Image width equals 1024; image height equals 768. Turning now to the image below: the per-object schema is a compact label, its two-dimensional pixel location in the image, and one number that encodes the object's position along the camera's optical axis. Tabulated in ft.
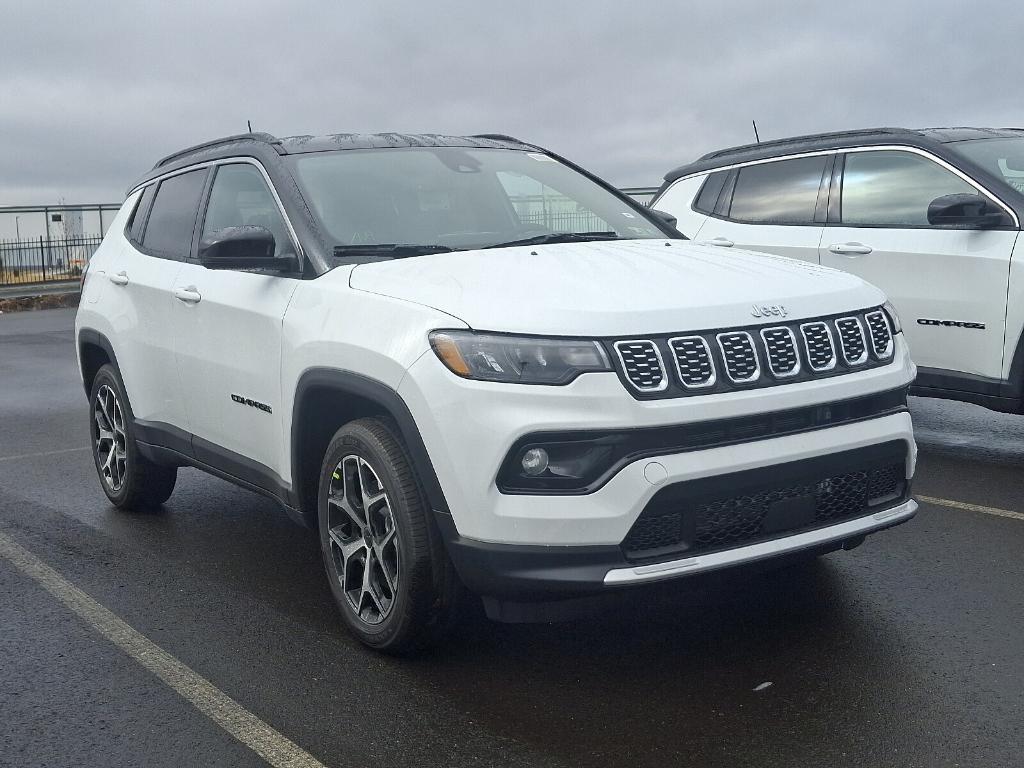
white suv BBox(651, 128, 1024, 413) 22.21
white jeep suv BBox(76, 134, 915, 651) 11.68
